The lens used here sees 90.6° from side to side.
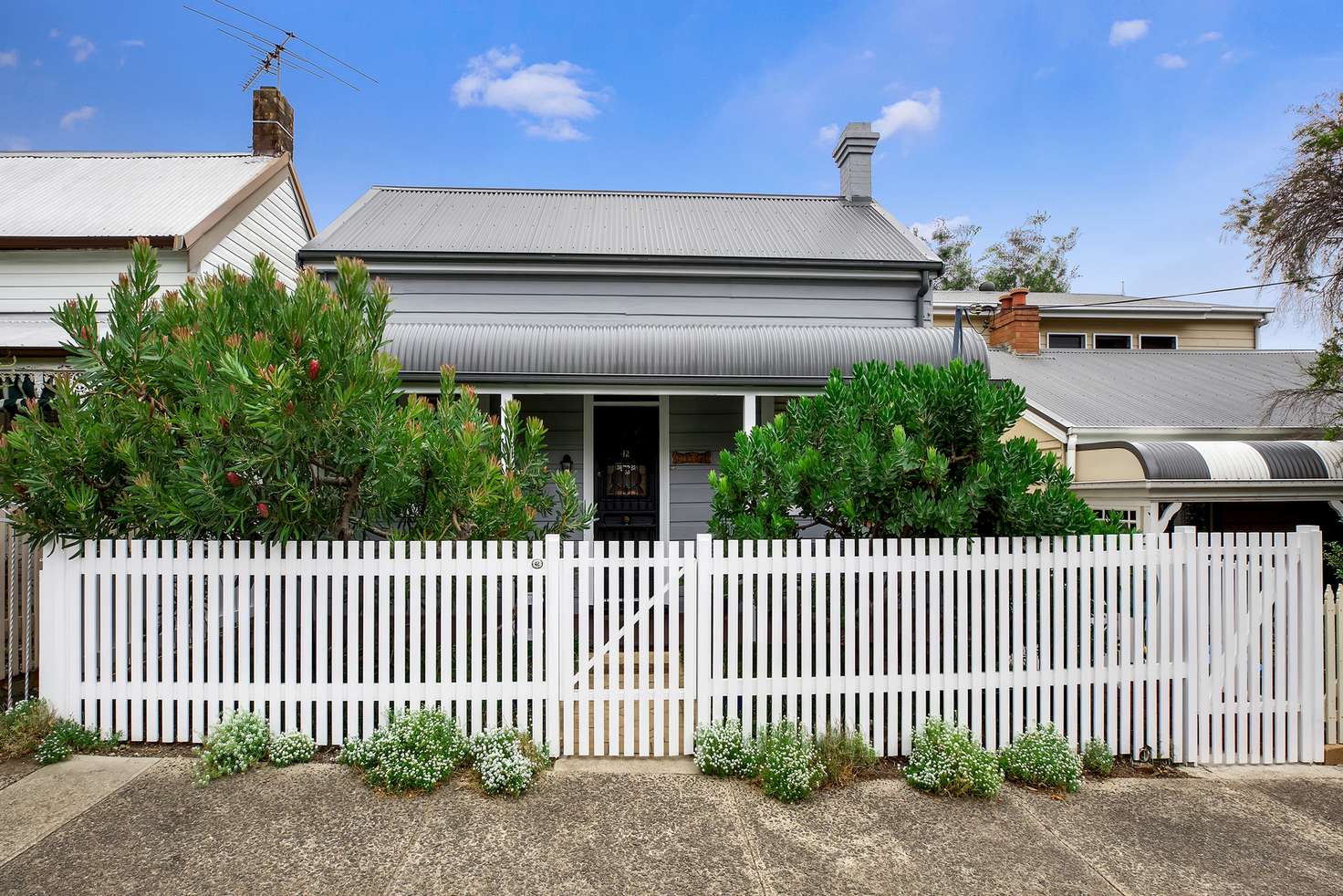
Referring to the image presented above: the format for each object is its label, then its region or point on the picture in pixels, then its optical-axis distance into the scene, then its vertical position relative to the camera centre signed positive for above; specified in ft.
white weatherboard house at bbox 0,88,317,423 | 25.61 +10.28
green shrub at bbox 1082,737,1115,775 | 14.03 -6.52
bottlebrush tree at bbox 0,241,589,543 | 13.10 +0.49
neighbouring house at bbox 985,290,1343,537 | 25.41 +1.01
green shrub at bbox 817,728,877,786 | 13.28 -6.23
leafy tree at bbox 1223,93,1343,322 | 23.41 +8.61
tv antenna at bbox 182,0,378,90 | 36.35 +22.18
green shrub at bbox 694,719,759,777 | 13.48 -6.15
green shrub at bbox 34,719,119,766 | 13.57 -6.06
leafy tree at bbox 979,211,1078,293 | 93.35 +27.58
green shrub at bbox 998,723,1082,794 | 13.34 -6.33
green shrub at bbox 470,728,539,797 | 12.62 -6.03
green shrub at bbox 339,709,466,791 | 12.71 -5.96
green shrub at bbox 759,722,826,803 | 12.67 -6.12
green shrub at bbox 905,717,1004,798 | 12.92 -6.23
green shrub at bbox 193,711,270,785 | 13.11 -5.93
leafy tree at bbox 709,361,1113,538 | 14.74 -0.36
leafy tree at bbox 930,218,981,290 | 97.60 +30.13
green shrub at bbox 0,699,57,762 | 13.74 -5.76
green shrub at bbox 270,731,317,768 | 13.58 -6.12
